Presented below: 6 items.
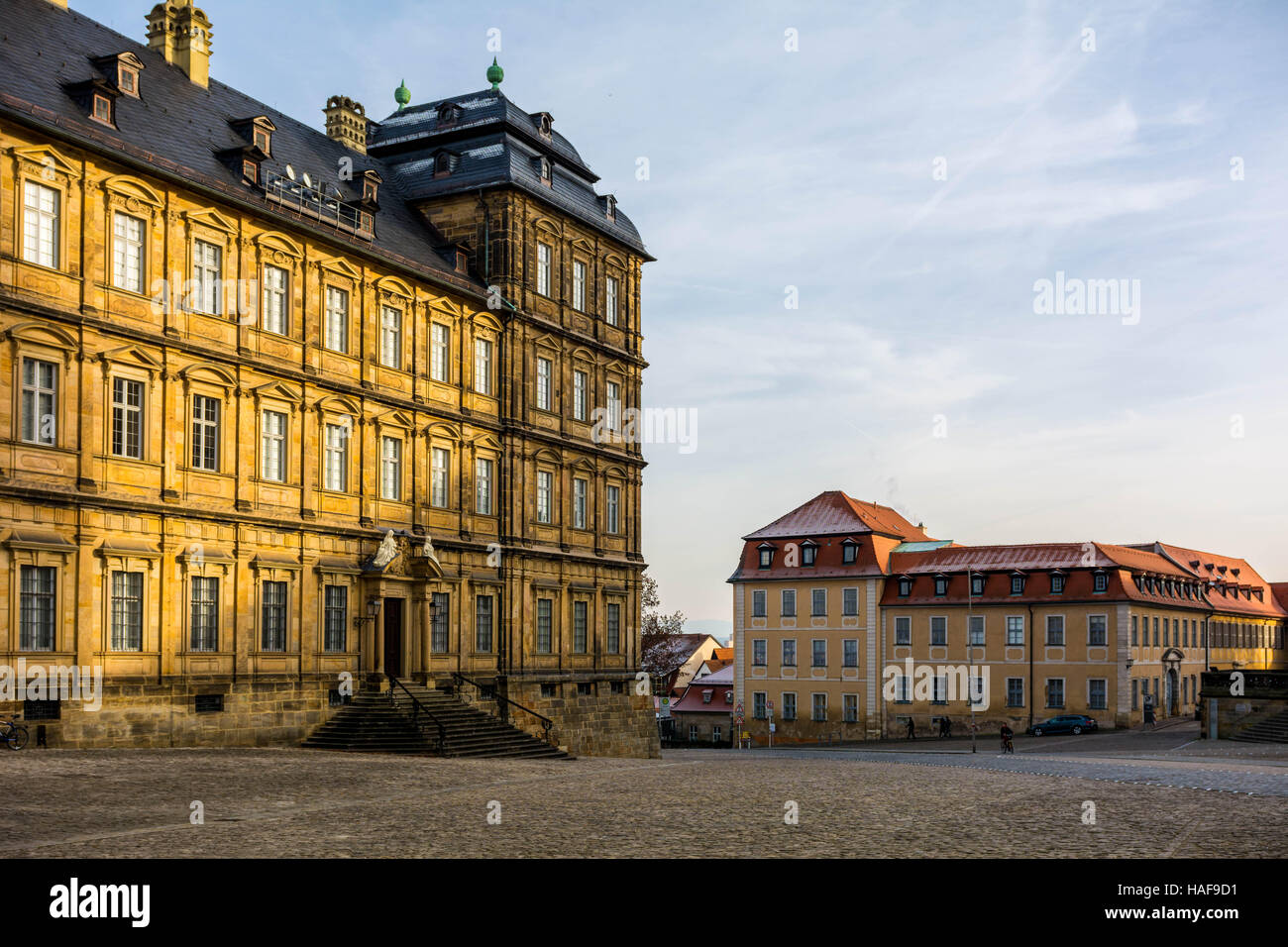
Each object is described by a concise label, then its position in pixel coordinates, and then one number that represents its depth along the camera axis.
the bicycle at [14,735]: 26.62
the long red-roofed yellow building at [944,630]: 72.62
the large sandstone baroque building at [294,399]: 28.91
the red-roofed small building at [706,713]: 87.94
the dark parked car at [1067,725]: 69.62
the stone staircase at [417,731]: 34.25
